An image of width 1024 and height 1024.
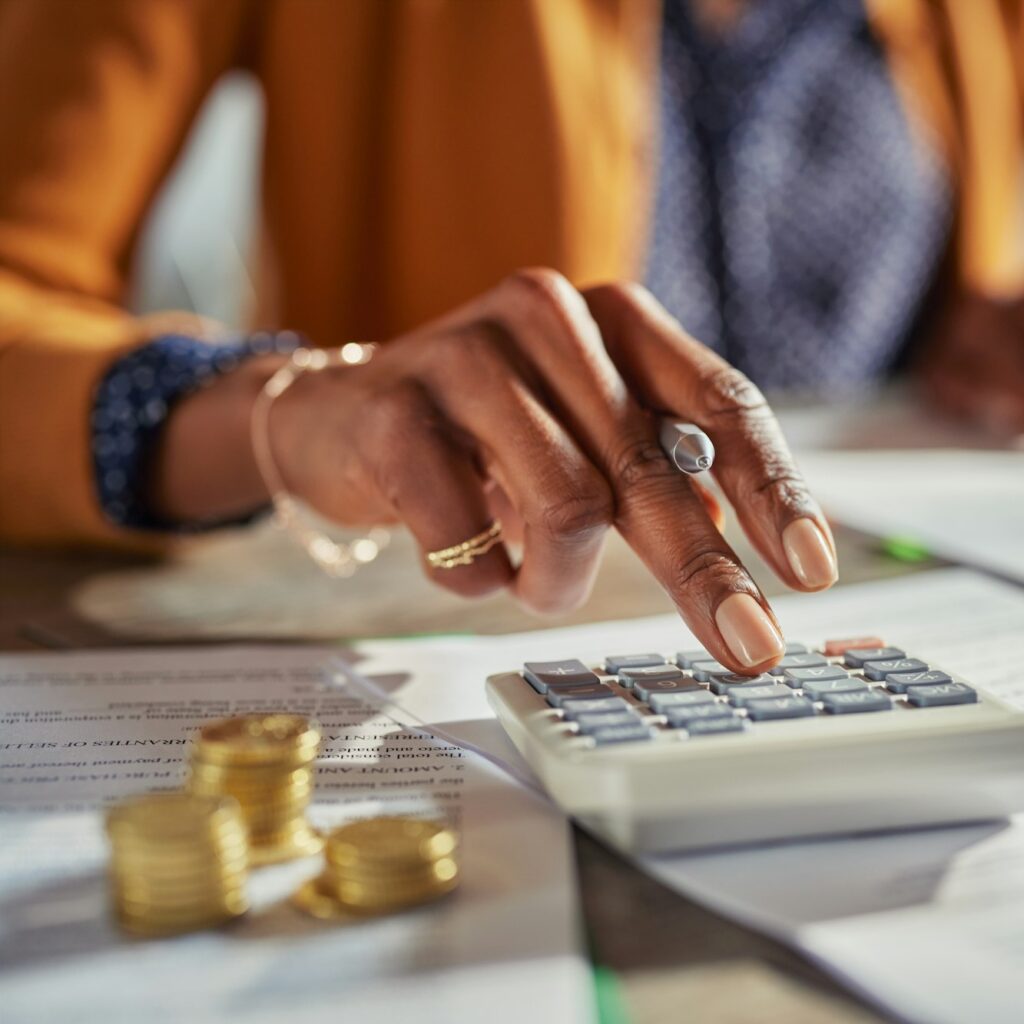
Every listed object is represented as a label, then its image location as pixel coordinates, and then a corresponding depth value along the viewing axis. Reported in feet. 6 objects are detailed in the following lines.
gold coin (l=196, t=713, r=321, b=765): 1.02
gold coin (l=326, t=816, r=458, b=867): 0.92
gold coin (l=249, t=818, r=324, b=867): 1.00
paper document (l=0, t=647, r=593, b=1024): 0.80
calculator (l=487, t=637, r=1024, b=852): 1.01
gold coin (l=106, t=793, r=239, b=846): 0.88
